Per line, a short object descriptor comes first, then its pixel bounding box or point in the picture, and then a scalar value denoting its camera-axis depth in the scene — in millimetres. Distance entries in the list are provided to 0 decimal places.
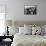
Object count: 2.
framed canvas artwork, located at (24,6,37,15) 2676
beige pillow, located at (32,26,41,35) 2386
